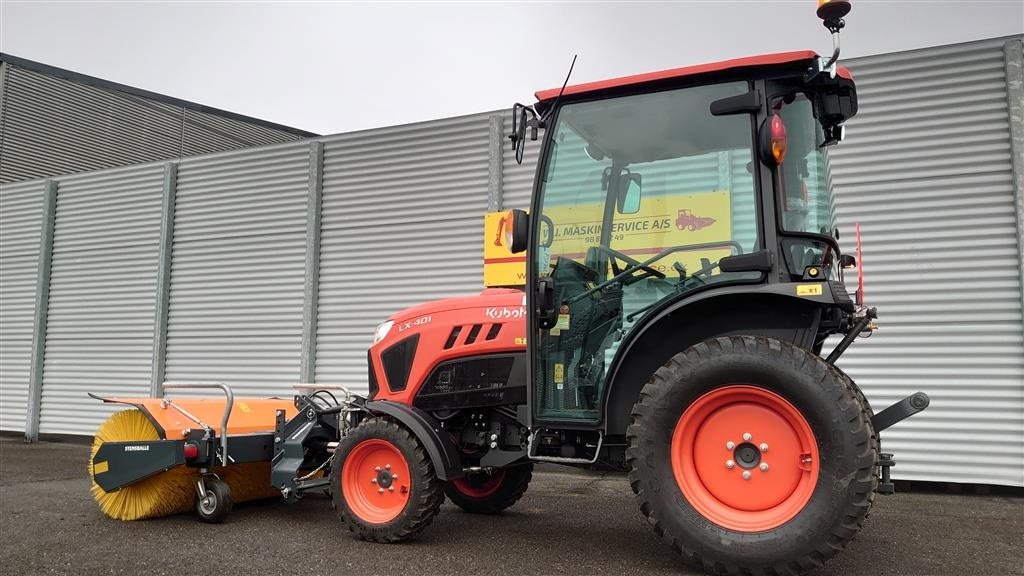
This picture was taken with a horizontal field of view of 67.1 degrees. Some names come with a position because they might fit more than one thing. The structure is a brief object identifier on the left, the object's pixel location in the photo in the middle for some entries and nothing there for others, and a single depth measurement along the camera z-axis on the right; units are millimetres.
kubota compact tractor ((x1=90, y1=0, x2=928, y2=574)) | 3541
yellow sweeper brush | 5234
